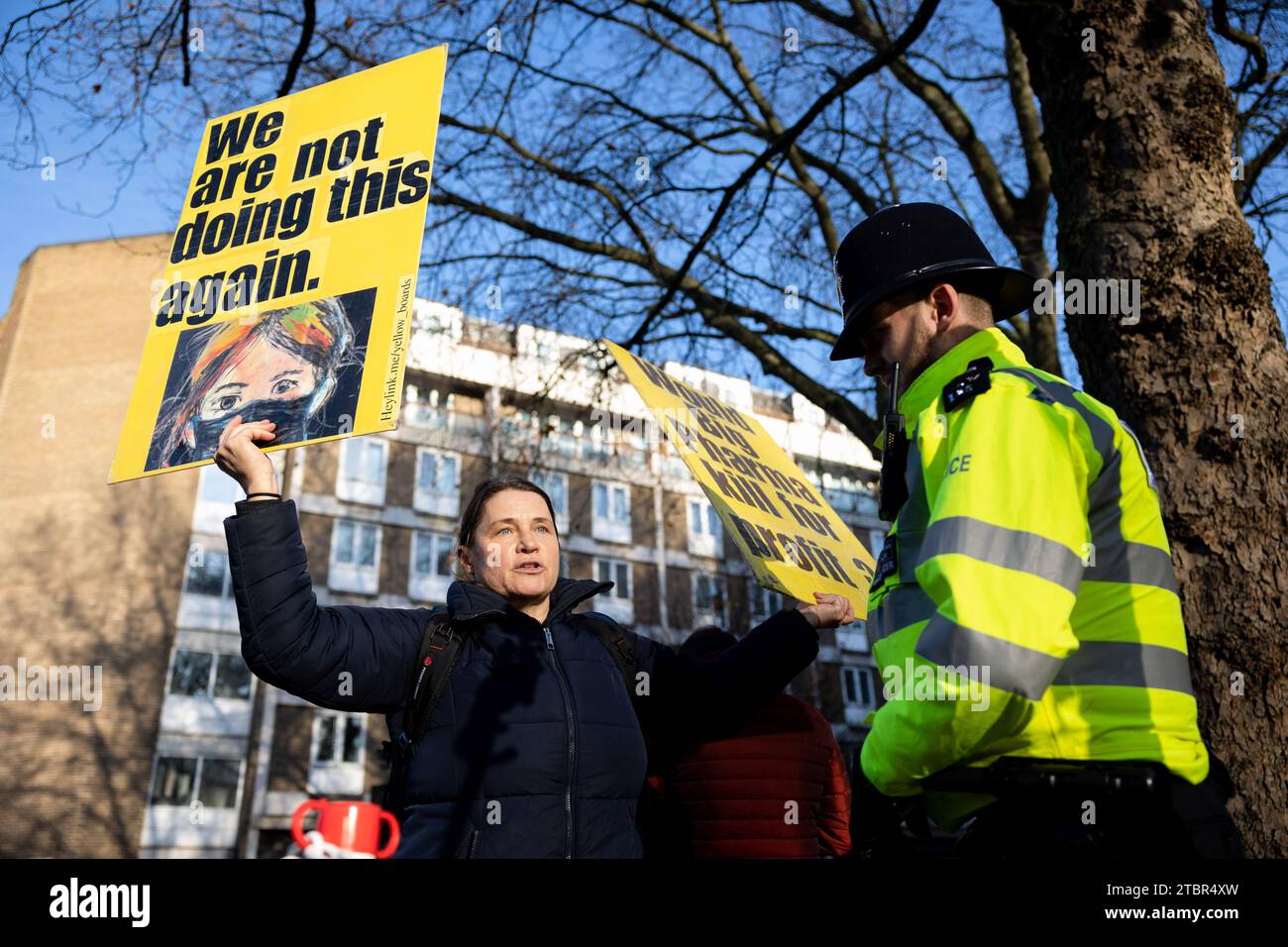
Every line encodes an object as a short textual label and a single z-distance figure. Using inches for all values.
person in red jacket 136.9
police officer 66.4
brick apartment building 1015.6
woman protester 100.9
